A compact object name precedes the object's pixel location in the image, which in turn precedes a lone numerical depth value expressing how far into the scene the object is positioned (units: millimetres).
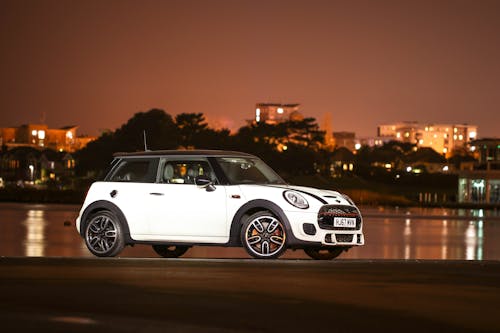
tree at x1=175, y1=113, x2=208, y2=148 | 134875
